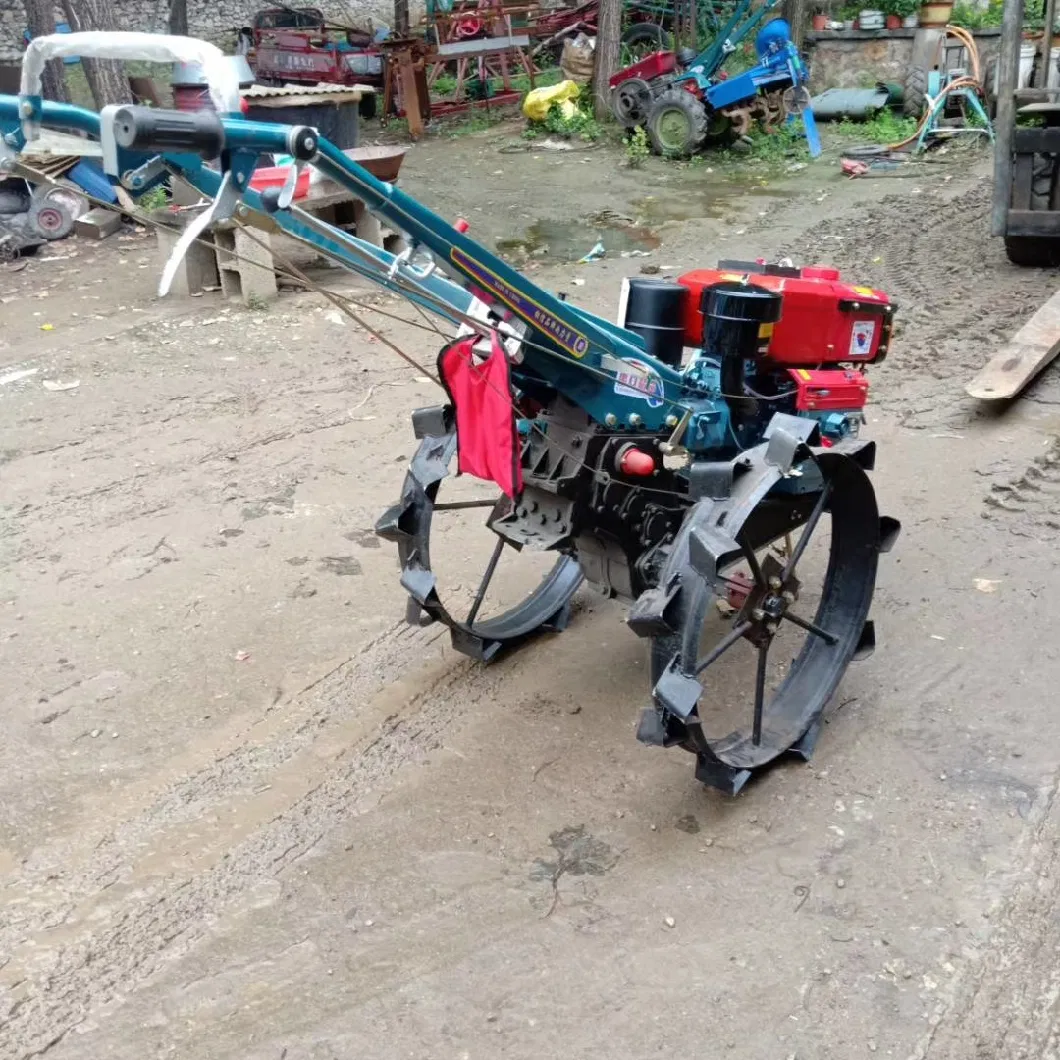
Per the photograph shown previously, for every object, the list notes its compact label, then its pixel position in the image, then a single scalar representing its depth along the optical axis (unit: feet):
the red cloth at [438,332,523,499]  10.49
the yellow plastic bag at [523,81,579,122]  45.24
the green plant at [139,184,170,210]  33.01
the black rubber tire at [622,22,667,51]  54.24
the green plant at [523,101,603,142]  44.91
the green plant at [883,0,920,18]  48.91
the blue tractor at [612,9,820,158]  40.52
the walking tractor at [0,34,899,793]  9.79
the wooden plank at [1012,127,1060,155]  24.48
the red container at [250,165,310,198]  9.73
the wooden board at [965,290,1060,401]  18.54
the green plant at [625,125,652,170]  41.57
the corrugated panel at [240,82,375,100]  29.66
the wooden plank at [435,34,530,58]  48.39
